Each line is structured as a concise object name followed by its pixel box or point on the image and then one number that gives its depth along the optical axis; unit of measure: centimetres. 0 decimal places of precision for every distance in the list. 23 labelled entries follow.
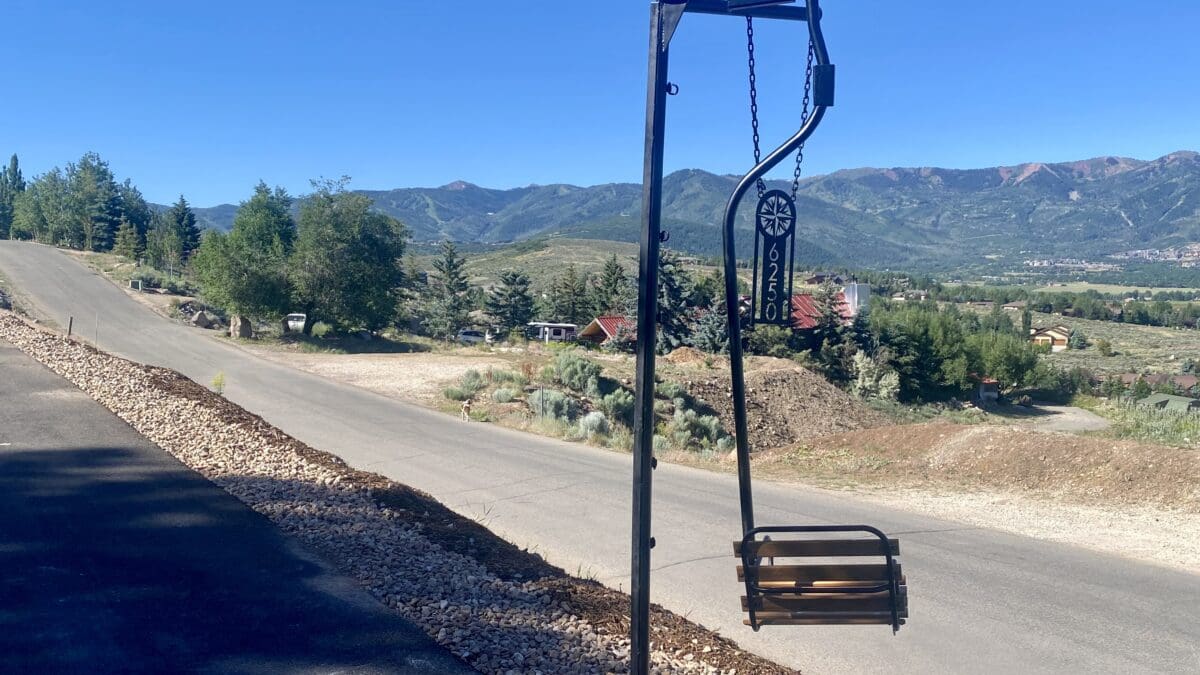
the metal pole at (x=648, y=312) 388
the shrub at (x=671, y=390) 2522
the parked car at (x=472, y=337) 5666
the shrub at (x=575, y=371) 2453
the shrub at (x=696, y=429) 2162
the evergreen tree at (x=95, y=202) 6994
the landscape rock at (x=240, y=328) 3731
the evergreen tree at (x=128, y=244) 6150
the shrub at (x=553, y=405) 2064
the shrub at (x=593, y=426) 1792
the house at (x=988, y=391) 5112
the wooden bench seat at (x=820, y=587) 412
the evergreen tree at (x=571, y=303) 6369
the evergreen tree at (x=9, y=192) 8569
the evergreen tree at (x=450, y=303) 6219
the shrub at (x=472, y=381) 2255
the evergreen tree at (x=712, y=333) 3953
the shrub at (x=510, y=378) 2358
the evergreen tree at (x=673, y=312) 4194
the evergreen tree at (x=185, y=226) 6412
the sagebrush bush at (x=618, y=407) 2266
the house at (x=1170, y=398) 3456
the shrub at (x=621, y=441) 1725
